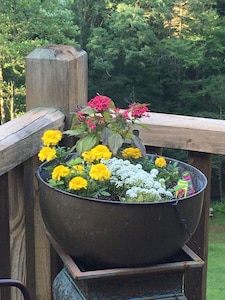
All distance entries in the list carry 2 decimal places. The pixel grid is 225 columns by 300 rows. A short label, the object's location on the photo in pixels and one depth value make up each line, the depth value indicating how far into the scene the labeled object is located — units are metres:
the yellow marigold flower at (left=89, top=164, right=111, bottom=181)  1.34
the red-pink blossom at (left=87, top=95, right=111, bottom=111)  1.47
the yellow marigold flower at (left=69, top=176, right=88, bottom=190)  1.33
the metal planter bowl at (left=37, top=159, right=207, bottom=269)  1.29
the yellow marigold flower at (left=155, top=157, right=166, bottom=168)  1.53
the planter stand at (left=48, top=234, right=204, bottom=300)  1.33
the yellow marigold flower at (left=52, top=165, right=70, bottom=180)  1.38
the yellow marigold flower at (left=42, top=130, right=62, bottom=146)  1.46
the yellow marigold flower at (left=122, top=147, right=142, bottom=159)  1.52
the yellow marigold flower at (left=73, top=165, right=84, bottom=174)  1.40
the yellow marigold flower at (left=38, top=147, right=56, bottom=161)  1.44
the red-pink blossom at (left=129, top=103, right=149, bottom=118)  1.46
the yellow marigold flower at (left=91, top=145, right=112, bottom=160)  1.41
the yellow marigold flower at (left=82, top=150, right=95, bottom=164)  1.43
